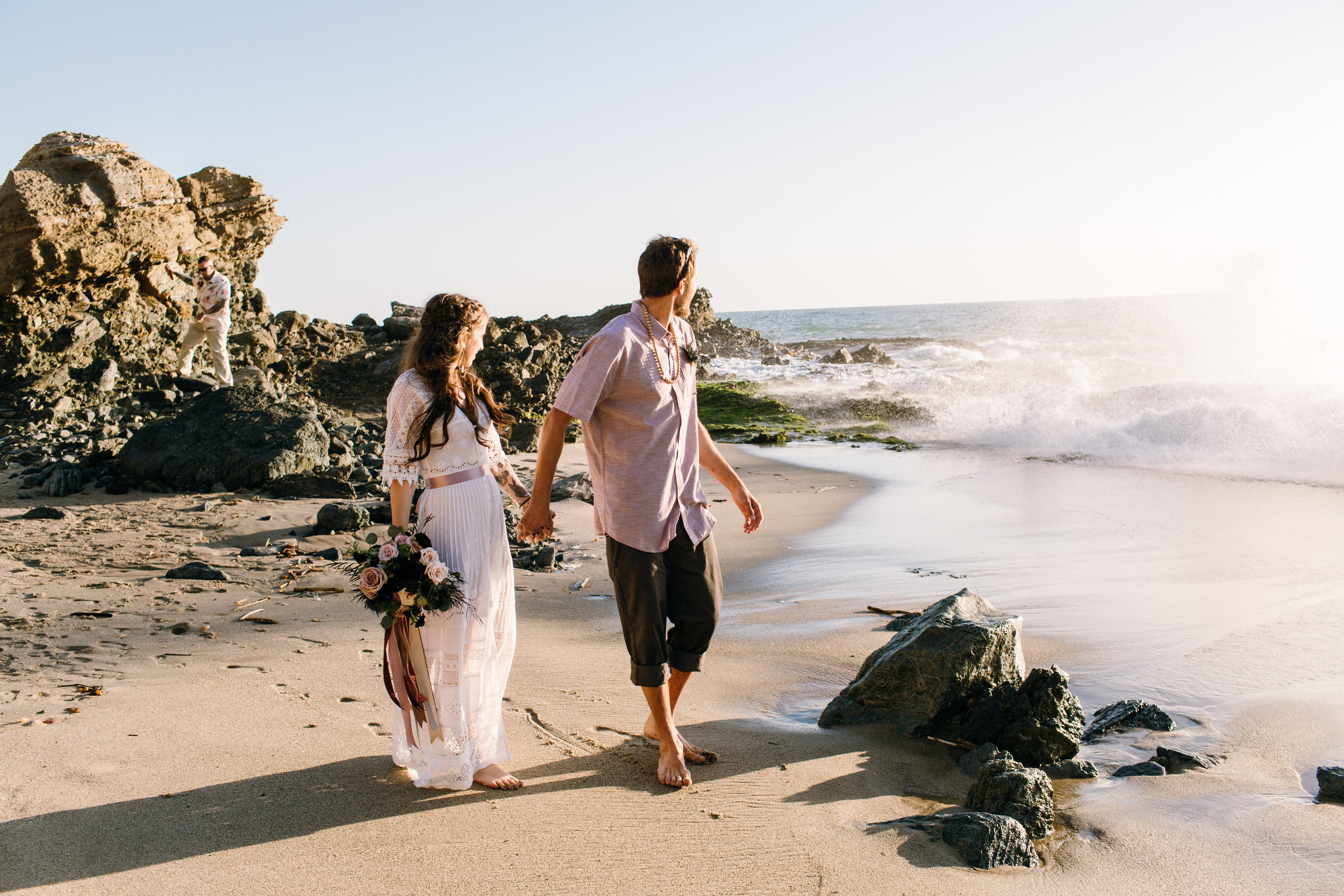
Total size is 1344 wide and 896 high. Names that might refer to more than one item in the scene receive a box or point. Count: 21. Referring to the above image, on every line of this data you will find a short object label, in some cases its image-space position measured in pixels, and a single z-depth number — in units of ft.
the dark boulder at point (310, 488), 28.73
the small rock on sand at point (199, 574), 19.72
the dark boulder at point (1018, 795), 10.60
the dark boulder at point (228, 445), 29.04
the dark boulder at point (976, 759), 12.32
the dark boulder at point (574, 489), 31.07
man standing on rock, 43.45
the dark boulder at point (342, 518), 24.50
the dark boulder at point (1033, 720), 12.48
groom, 11.08
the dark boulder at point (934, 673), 13.44
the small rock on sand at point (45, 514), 24.59
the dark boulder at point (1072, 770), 12.21
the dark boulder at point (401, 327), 67.05
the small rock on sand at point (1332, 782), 11.23
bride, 11.00
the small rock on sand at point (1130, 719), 13.51
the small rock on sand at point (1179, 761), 12.15
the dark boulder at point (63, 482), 27.63
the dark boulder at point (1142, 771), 12.05
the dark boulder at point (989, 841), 9.89
